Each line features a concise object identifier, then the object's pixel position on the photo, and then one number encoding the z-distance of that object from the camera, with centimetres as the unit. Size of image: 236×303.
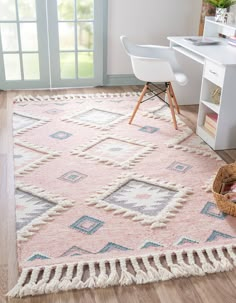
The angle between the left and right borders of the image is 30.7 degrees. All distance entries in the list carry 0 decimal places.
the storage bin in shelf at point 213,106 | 323
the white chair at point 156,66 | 340
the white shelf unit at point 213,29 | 393
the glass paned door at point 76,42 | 434
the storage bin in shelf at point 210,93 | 340
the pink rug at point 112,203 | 205
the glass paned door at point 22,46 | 425
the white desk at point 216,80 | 306
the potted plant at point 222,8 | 388
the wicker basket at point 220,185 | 242
